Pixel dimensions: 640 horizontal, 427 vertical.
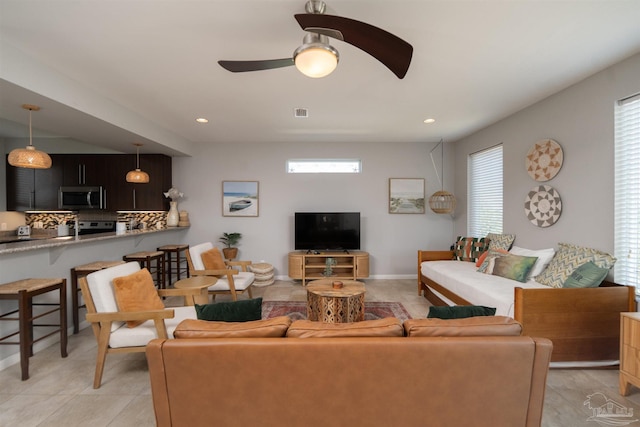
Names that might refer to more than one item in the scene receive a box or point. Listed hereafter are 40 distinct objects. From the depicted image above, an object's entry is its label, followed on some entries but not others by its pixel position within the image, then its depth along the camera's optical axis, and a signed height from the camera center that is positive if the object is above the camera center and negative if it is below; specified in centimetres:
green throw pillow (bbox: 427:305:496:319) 172 -64
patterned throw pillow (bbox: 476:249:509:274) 355 -66
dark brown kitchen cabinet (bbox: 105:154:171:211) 523 +38
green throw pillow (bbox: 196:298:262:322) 176 -65
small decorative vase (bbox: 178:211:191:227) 527 -17
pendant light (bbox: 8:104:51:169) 262 +51
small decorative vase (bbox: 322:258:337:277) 373 -76
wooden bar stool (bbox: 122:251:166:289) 386 -68
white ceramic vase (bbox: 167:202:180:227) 506 -9
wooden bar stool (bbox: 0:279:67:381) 223 -79
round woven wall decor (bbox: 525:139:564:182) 318 +59
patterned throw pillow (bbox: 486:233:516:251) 387 -45
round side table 278 -77
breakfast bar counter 250 -32
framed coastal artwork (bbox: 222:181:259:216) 546 +27
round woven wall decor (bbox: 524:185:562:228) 320 +4
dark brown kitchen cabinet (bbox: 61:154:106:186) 520 +82
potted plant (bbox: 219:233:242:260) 522 -62
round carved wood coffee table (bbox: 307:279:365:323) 303 -103
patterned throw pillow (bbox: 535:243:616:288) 253 -51
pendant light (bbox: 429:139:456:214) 507 +14
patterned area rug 362 -137
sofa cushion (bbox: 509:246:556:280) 315 -58
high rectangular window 549 +88
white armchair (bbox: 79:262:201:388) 210 -84
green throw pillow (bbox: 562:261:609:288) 246 -61
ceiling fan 149 +98
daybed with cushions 238 -92
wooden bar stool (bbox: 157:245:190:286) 473 -90
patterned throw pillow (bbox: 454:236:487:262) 428 -61
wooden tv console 502 -99
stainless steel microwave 513 +27
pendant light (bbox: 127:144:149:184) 430 +55
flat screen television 529 -39
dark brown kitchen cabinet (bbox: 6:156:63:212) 516 +47
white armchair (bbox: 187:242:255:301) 357 -85
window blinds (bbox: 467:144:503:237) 432 +30
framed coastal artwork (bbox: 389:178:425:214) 549 +29
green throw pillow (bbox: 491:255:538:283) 314 -67
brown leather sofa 133 -82
